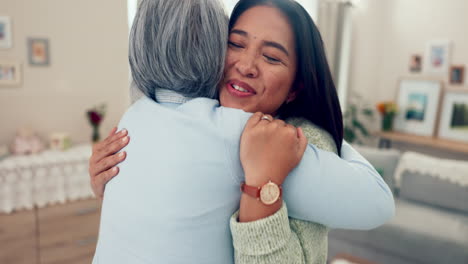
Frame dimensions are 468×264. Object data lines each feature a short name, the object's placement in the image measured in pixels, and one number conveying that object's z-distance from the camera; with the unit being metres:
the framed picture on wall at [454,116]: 3.82
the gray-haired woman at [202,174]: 0.65
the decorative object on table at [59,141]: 2.94
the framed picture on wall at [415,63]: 4.24
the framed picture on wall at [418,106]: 4.04
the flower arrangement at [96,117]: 3.10
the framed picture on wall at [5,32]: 2.77
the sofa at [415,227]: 2.54
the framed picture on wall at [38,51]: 2.92
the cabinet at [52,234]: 2.53
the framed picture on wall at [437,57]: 3.98
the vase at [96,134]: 3.18
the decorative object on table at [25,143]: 2.79
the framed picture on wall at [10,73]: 2.81
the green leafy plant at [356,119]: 4.32
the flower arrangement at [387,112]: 4.20
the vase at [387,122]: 4.29
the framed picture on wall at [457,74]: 3.87
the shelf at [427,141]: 3.66
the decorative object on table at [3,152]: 2.68
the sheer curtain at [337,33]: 4.34
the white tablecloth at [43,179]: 2.51
